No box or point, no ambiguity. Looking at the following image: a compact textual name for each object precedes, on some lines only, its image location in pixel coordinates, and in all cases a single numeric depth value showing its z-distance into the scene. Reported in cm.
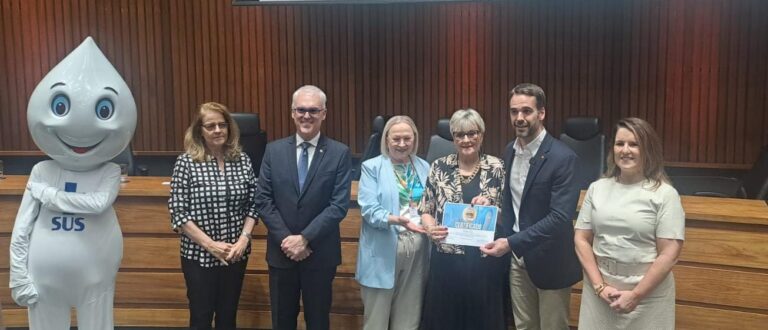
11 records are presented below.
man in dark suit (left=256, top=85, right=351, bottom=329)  257
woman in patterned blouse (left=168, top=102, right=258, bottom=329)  256
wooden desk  290
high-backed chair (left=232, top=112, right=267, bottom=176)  509
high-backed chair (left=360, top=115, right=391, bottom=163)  423
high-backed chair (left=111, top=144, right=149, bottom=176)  506
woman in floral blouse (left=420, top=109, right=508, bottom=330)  246
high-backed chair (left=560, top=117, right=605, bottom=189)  476
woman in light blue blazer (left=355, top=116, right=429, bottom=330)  260
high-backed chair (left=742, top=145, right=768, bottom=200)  409
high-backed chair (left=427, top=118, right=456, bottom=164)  442
